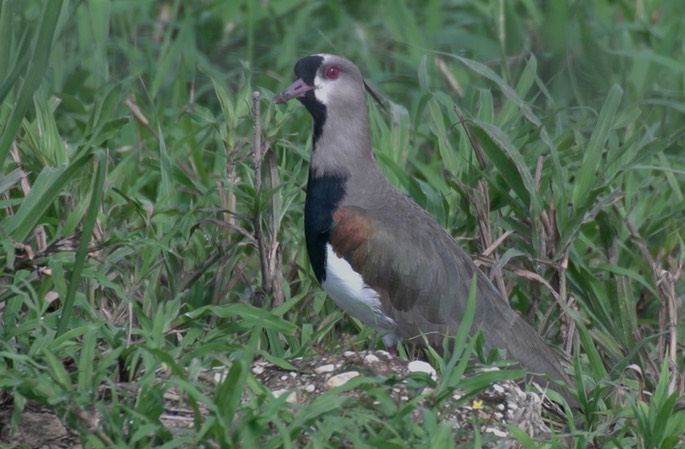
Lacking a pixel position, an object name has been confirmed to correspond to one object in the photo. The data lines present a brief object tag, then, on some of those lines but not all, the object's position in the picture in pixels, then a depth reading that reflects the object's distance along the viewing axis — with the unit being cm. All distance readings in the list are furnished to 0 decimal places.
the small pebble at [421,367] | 828
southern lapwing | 930
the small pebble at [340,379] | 795
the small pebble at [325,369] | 818
